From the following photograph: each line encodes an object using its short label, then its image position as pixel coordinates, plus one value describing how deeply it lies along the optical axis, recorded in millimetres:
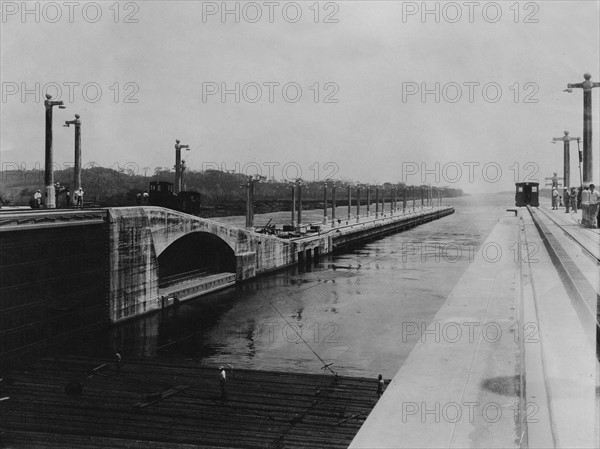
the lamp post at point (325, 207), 70712
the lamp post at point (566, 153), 58919
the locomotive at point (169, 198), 45625
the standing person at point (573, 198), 44669
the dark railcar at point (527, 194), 101138
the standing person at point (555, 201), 59719
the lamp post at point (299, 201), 59906
